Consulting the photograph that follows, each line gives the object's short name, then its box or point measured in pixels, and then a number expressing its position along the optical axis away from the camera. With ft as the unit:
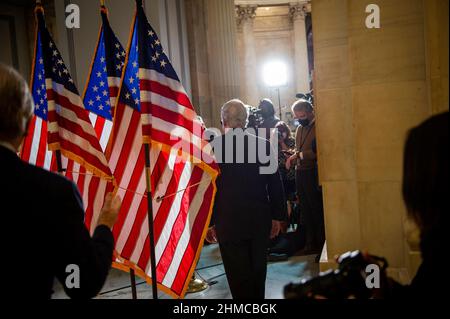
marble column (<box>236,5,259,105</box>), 54.54
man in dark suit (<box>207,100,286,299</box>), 11.83
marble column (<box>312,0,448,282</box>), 11.82
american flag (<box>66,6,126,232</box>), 13.01
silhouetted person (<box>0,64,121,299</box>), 5.22
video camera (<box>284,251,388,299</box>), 4.92
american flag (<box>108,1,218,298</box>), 11.95
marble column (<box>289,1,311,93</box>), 57.60
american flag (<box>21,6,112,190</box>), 12.30
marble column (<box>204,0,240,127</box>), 29.60
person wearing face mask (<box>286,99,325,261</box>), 19.10
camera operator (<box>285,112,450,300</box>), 4.62
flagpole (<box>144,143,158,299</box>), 10.99
